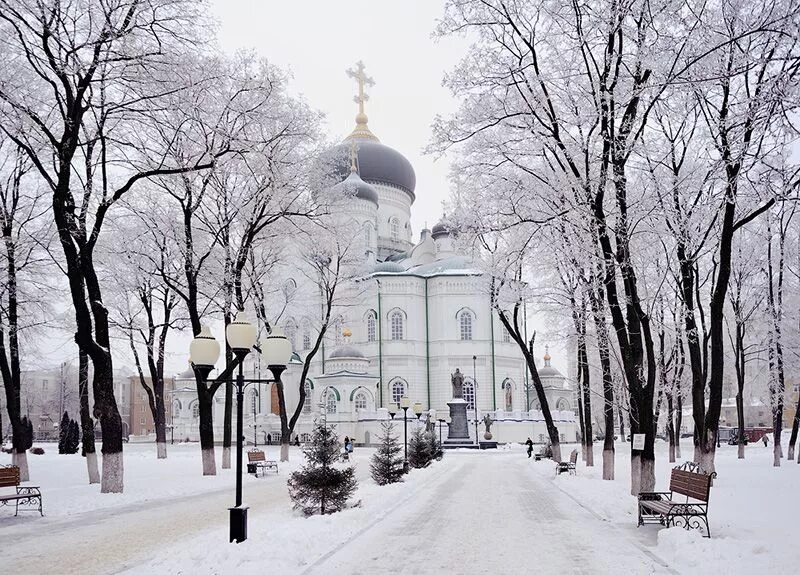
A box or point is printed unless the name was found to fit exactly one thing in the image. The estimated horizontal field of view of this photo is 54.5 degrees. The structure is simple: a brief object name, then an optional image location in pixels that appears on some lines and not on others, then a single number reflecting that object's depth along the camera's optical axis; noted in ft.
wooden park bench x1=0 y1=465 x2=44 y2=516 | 44.29
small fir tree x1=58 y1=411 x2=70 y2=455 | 132.98
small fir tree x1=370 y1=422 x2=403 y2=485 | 61.26
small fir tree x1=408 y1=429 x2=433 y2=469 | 82.84
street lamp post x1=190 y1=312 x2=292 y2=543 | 30.78
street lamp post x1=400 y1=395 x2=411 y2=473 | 85.45
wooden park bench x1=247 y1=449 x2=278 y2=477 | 77.05
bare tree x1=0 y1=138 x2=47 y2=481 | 65.51
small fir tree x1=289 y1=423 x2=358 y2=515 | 42.01
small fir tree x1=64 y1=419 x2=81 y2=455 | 132.36
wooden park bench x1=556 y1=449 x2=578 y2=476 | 74.84
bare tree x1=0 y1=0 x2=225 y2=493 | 48.47
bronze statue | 147.74
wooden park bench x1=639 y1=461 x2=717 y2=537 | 34.32
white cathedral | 174.19
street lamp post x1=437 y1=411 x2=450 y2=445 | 175.63
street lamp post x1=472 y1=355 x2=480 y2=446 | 170.87
